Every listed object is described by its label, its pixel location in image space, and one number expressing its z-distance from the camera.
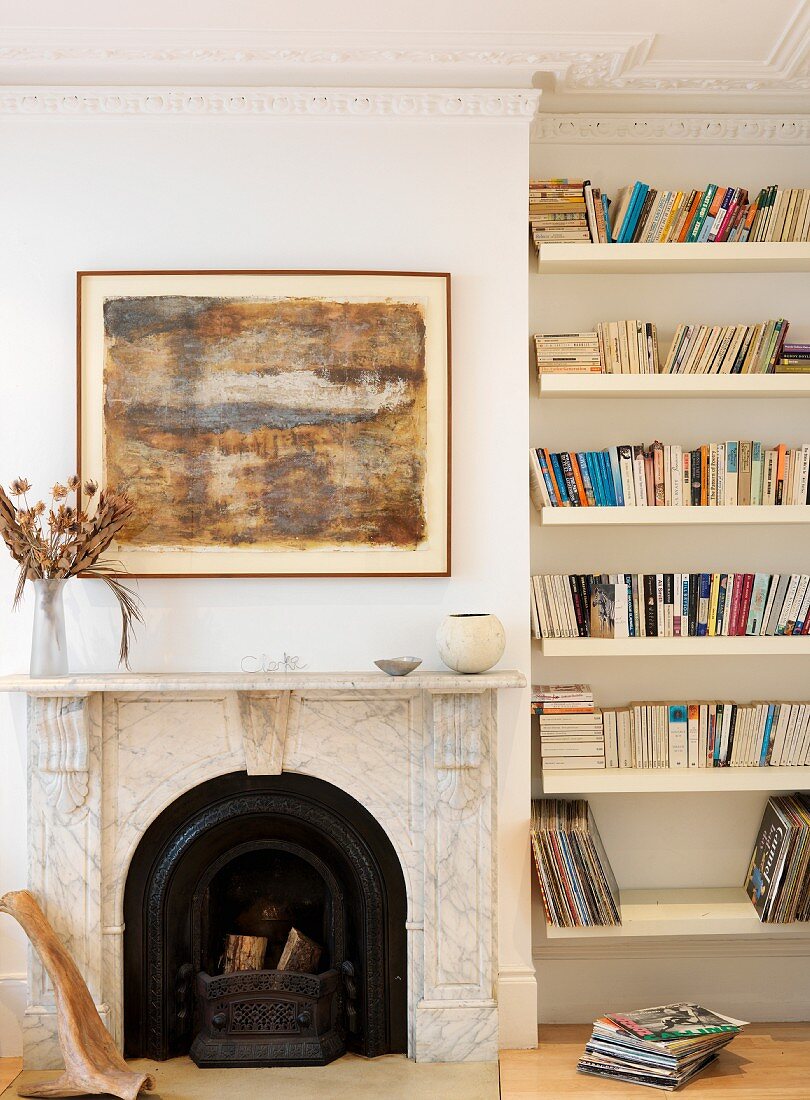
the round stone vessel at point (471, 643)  2.62
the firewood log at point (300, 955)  2.80
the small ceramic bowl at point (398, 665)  2.62
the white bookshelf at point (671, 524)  2.87
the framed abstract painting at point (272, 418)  2.77
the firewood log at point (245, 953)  2.83
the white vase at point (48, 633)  2.62
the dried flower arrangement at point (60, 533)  2.60
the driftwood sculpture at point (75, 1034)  2.46
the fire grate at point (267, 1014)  2.68
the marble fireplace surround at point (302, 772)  2.69
